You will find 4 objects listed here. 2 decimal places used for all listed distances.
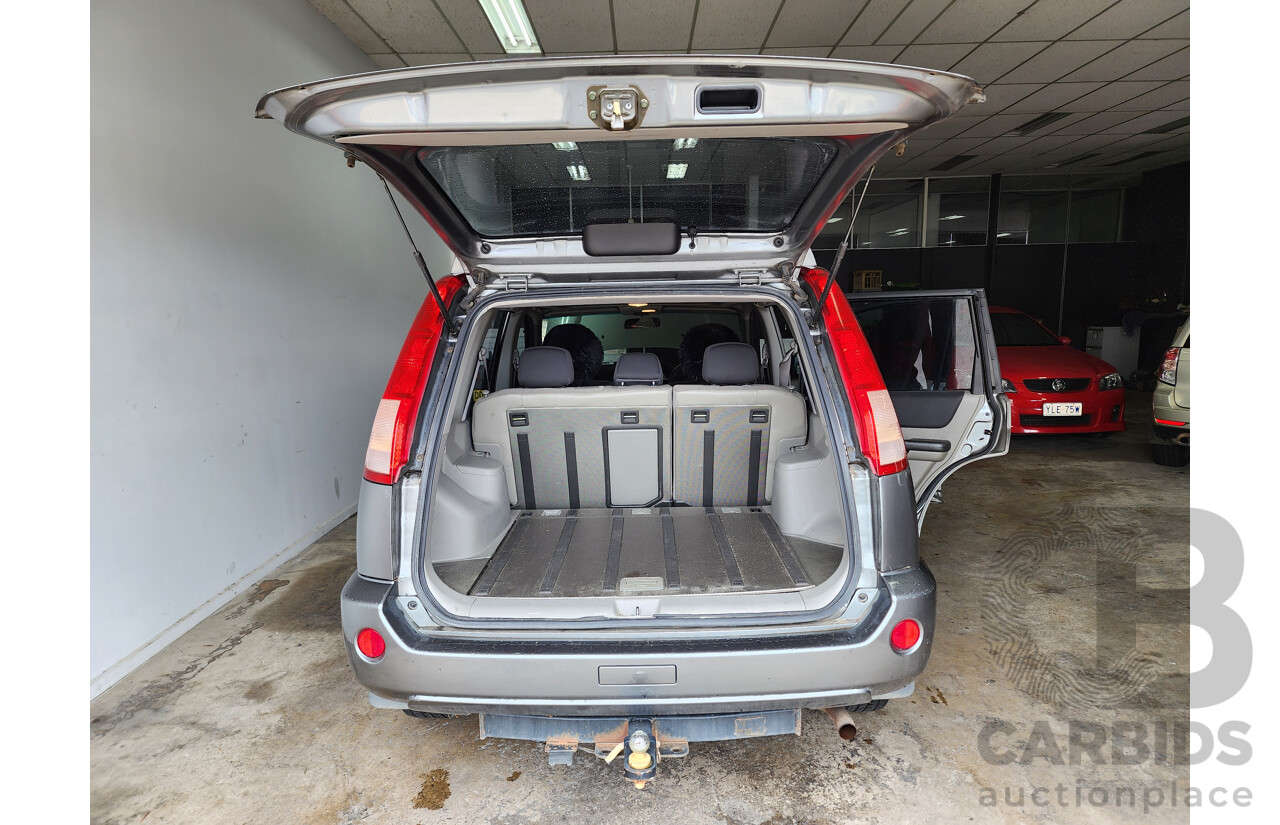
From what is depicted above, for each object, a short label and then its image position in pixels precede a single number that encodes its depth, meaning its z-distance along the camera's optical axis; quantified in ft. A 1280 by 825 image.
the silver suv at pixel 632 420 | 4.52
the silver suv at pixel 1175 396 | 16.10
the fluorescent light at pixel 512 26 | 14.69
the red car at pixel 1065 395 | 20.40
